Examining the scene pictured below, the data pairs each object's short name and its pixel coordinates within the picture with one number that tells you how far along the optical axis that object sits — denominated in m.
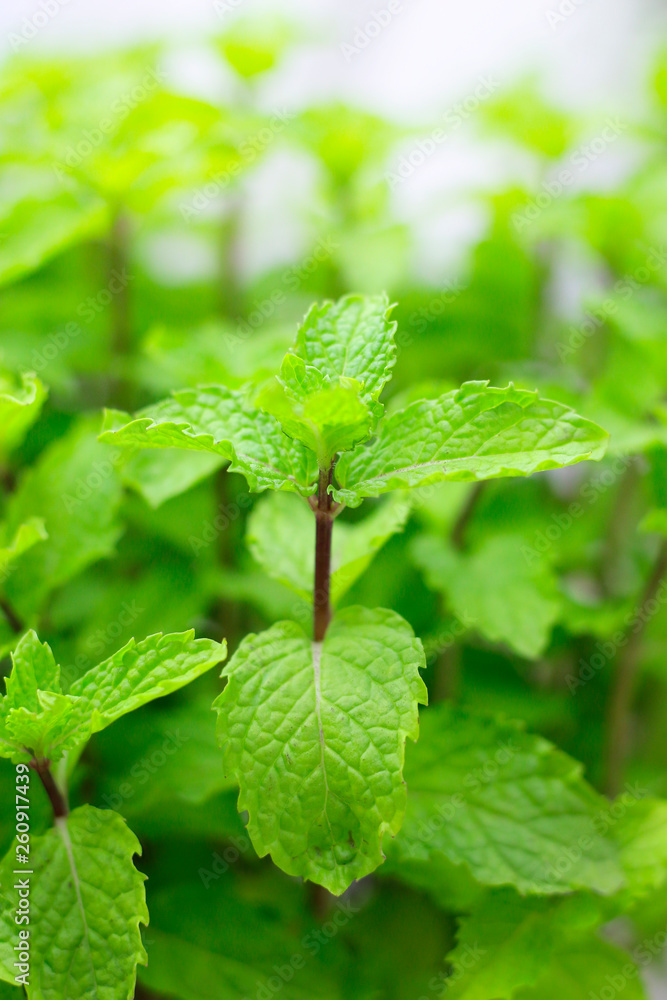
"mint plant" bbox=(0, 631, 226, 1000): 0.33
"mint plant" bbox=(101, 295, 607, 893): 0.33
